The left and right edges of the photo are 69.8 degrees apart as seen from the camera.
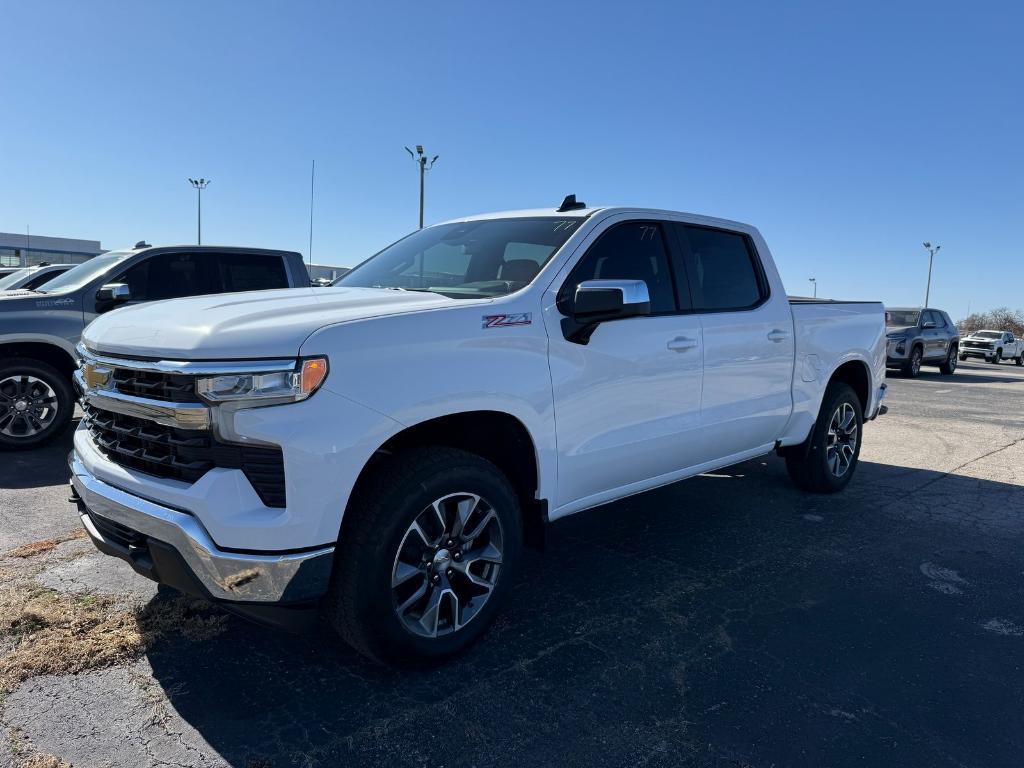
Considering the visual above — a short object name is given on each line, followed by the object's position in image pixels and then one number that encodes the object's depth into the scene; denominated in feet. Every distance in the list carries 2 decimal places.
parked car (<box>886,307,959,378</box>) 58.70
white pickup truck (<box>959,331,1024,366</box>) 100.32
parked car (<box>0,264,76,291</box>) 30.78
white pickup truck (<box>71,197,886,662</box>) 8.09
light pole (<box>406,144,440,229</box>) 81.10
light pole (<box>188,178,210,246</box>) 172.85
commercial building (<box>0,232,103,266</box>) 176.09
